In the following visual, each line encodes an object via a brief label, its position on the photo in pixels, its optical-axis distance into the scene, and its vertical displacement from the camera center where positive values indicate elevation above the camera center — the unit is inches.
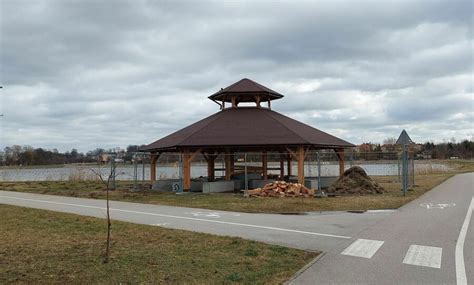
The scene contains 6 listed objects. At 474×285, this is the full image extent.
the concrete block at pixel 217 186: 936.3 -44.0
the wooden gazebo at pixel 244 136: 950.4 +60.3
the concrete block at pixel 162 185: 1029.8 -43.2
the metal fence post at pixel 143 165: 1023.0 +1.0
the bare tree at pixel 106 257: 288.0 -55.6
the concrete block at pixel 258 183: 1000.9 -39.9
